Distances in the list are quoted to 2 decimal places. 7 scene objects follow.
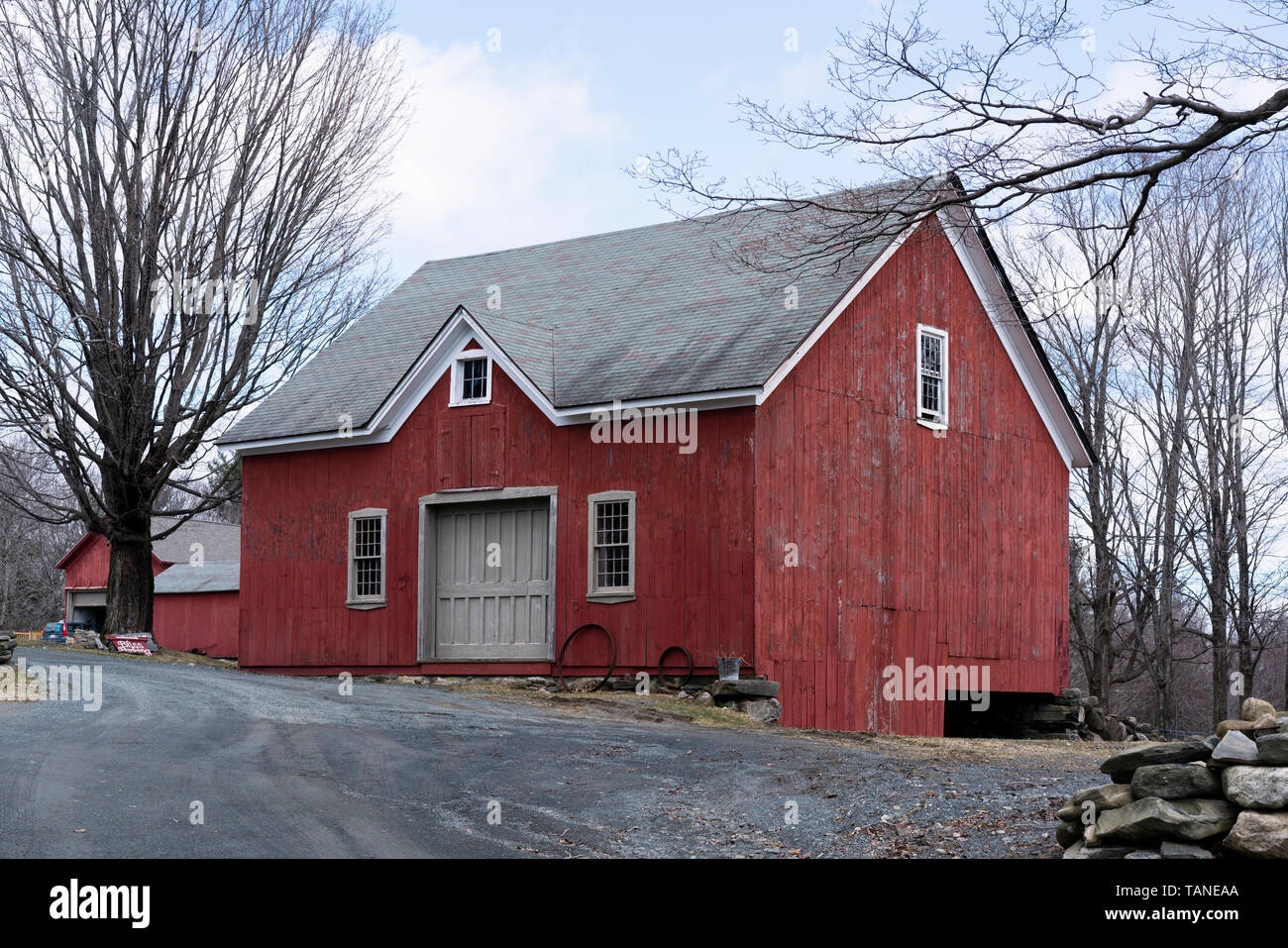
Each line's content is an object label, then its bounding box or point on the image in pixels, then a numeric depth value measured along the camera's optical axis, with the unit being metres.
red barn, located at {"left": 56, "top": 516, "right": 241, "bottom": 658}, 41.66
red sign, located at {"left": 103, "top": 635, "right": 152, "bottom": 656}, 26.73
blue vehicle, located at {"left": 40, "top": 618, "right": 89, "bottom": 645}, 36.12
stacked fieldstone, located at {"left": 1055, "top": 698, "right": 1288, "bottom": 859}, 6.94
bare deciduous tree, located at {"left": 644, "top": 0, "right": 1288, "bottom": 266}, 10.85
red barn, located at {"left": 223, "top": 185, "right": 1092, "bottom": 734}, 18.22
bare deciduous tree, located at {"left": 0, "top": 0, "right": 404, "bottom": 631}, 25.53
